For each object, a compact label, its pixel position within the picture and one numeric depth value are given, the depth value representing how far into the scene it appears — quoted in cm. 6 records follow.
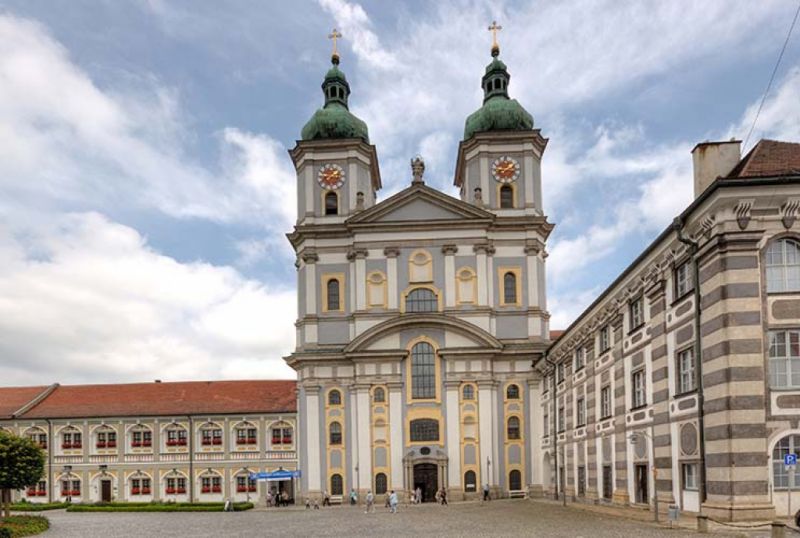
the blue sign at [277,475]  5678
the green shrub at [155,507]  5342
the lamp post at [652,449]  2947
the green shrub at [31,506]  5382
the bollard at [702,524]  2445
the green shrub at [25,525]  3244
